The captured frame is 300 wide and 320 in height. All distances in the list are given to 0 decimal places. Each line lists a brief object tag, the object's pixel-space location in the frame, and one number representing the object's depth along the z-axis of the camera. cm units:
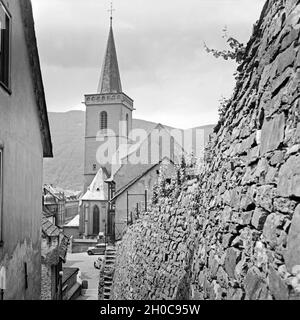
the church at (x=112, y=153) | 2770
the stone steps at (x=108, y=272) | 1474
